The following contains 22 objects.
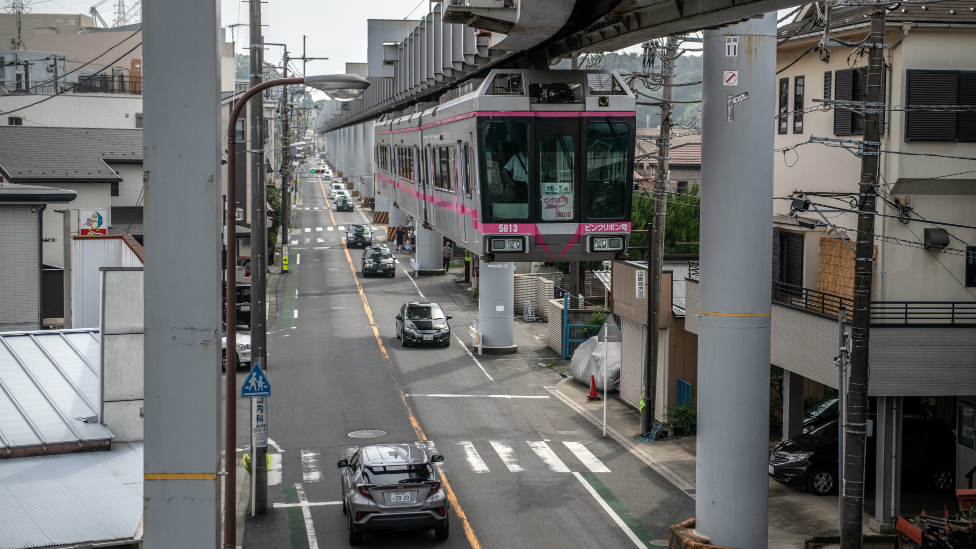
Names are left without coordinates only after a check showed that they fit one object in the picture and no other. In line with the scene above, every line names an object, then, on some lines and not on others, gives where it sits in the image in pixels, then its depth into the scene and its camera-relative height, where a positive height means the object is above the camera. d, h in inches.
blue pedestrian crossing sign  669.9 -129.5
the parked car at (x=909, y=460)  773.9 -207.0
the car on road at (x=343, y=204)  4003.4 +1.8
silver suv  620.1 -195.2
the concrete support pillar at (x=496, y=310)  1396.4 -154.3
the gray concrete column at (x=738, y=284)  555.8 -45.3
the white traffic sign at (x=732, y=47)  555.8 +95.2
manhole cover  933.8 -228.3
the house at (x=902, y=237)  679.7 -21.6
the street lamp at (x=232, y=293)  558.2 -61.5
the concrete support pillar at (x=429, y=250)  2224.4 -107.2
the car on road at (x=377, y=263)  2196.1 -136.5
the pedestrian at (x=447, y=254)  2301.9 -120.2
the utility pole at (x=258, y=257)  706.8 -43.3
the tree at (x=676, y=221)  1786.4 -26.8
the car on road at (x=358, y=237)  2785.4 -96.1
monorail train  565.0 +26.4
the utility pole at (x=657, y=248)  875.4 -38.7
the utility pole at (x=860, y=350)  566.9 -87.7
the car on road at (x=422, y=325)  1409.9 -180.9
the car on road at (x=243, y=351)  1253.7 -199.2
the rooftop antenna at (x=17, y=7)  3173.2 +661.5
